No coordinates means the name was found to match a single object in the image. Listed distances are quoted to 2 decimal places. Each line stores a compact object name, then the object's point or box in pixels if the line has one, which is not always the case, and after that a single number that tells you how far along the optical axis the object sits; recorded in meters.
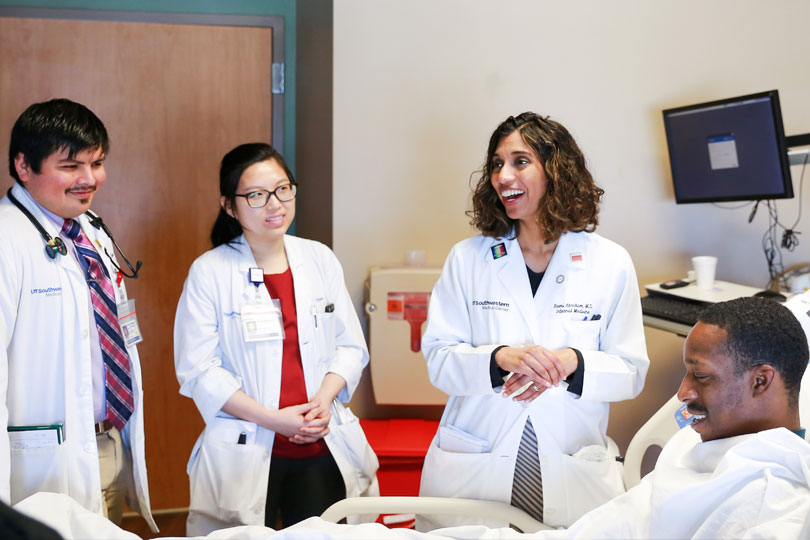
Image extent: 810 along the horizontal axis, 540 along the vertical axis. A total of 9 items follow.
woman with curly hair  1.78
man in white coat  1.67
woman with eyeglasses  1.92
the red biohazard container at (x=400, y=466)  2.49
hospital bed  1.71
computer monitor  2.54
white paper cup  2.75
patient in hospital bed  1.25
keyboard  2.53
